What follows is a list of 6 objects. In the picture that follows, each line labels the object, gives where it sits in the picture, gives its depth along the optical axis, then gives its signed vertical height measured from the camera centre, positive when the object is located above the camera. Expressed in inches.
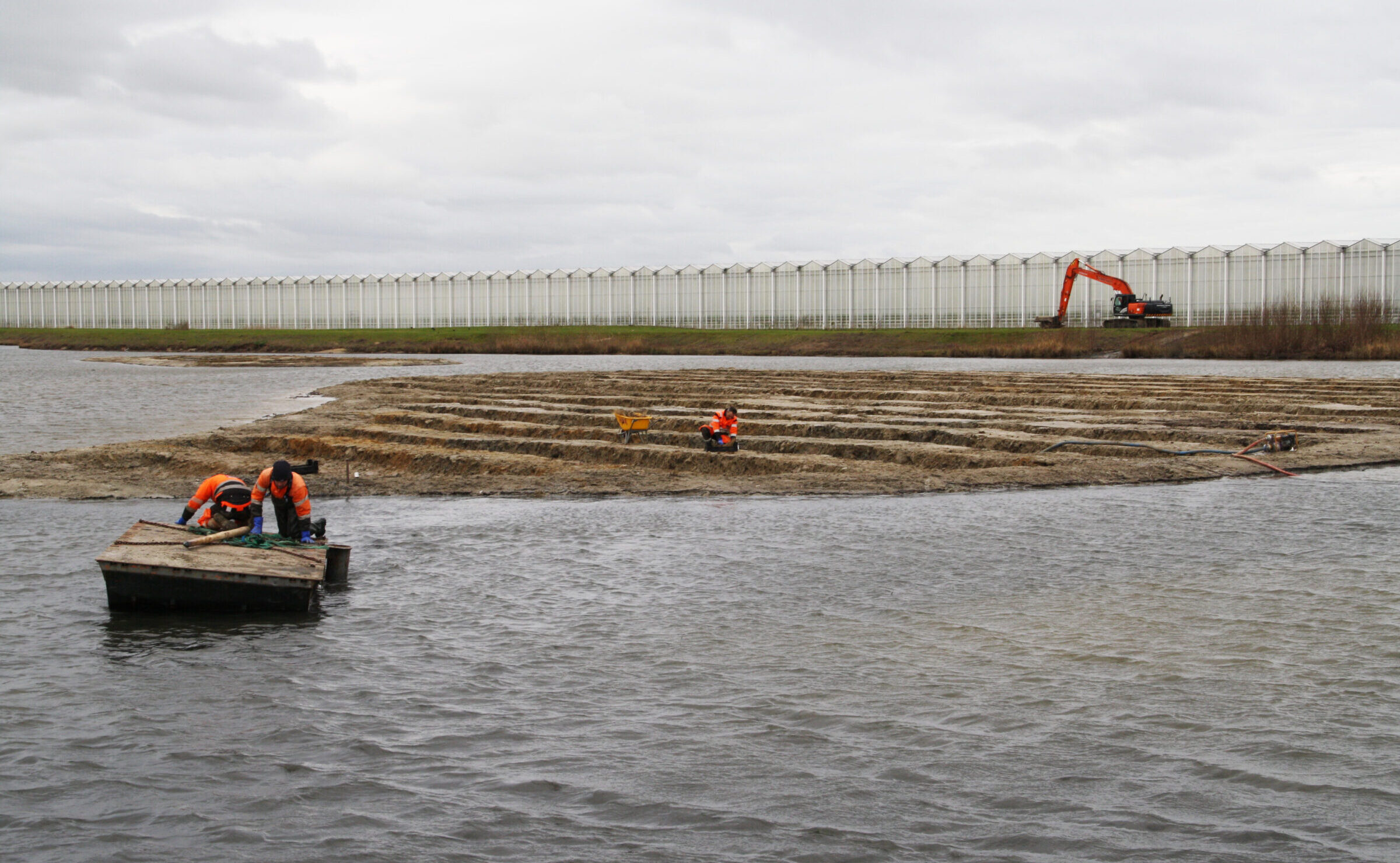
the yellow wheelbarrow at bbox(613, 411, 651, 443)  1188.5 -53.6
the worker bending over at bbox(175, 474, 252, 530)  648.4 -67.7
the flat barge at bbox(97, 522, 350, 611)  559.8 -93.5
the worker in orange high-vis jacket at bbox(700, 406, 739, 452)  1103.6 -60.2
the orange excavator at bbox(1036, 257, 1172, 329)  3727.9 +165.2
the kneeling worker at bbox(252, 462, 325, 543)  639.1 -63.9
